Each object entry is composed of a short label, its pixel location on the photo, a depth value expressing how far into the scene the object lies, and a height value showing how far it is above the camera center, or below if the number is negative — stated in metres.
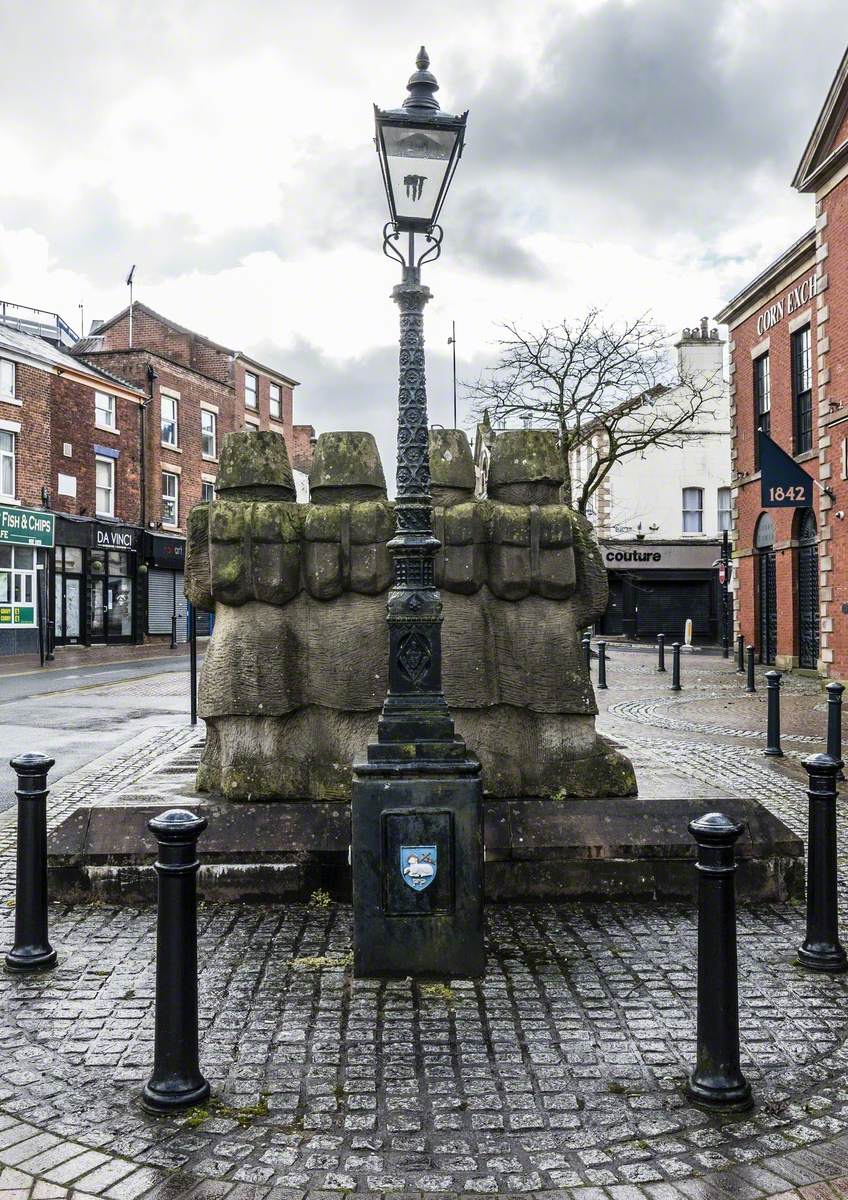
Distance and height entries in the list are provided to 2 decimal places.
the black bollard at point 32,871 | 4.30 -1.20
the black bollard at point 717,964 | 3.14 -1.20
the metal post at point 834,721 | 8.98 -1.15
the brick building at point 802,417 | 18.30 +4.17
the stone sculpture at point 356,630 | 5.43 -0.16
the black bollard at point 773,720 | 10.50 -1.32
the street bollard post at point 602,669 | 18.95 -1.37
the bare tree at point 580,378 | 21.61 +5.06
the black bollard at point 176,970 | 3.12 -1.21
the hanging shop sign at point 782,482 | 18.25 +2.20
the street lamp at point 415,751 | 4.09 -0.65
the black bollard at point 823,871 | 4.30 -1.22
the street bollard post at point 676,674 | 18.56 -1.43
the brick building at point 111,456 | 30.88 +5.40
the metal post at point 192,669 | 12.38 -0.86
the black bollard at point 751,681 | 18.06 -1.54
